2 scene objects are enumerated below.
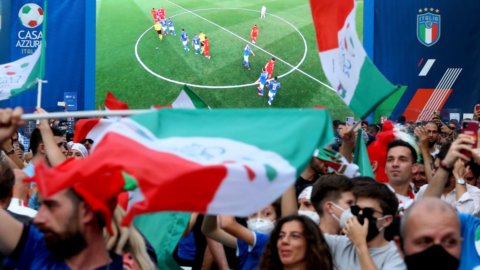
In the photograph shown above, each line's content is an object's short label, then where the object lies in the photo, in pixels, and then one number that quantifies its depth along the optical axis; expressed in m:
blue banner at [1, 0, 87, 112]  19.09
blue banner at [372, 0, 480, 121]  18.91
